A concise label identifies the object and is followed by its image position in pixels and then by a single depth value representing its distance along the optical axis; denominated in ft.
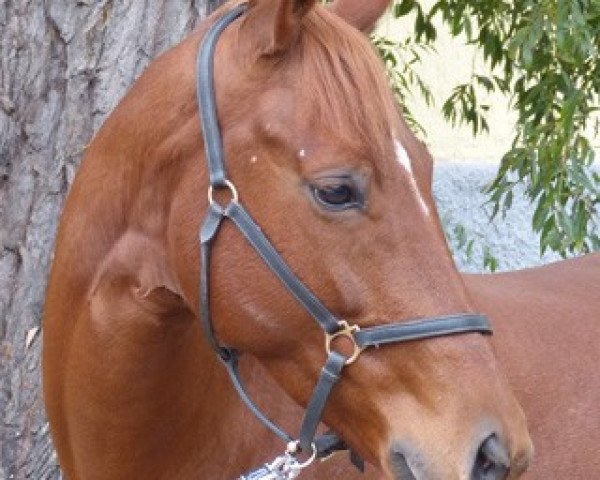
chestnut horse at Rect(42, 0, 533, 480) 14.15
